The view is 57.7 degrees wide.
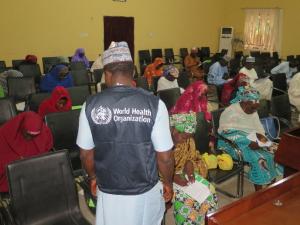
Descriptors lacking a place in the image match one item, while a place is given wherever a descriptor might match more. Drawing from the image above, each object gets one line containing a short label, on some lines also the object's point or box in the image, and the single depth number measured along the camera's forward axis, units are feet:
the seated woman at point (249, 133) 7.99
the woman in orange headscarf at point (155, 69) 16.82
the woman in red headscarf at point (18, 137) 6.49
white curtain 27.83
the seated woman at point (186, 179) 5.85
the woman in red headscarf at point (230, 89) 12.20
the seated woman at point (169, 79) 13.13
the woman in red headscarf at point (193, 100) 9.92
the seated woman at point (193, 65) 20.68
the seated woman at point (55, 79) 13.40
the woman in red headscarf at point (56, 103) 9.14
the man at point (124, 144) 4.10
